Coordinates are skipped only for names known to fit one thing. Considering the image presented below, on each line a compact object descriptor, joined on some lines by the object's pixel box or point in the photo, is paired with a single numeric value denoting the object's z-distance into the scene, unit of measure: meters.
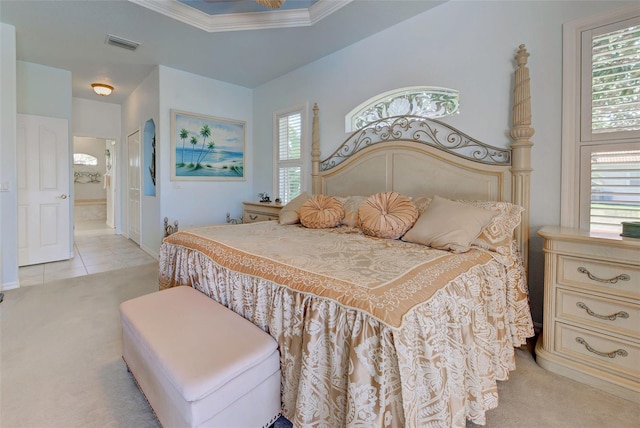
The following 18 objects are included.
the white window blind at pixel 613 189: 1.89
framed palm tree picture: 4.25
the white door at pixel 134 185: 5.30
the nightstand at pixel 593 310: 1.55
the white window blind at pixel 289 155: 4.24
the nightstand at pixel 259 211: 3.94
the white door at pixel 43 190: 4.10
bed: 0.99
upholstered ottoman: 1.06
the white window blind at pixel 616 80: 1.87
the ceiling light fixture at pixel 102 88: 4.74
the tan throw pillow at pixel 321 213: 2.64
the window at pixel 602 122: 1.88
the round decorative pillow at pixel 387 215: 2.16
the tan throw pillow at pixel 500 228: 1.85
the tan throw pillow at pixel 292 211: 2.88
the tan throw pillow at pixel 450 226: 1.79
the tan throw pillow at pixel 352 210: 2.61
